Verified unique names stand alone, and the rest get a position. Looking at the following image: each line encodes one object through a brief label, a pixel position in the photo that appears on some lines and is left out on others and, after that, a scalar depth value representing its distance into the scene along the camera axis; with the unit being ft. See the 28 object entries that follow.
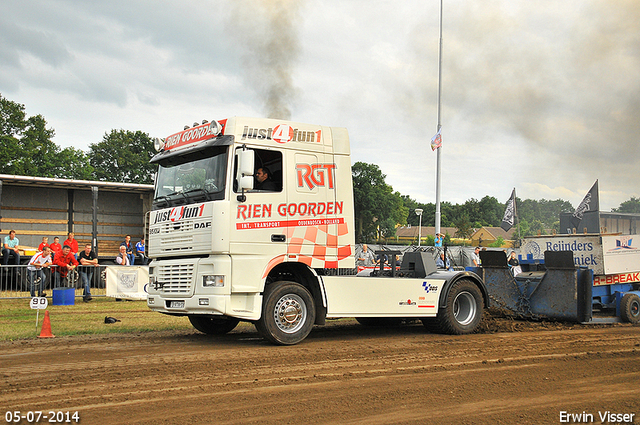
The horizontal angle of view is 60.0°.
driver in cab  28.68
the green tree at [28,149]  175.73
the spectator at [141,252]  69.51
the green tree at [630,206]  99.00
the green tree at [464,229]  306.76
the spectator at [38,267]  52.70
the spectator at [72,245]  55.67
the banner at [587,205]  72.64
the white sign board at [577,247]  42.45
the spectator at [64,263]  54.19
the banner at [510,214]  108.06
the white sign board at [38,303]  32.83
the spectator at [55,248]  55.05
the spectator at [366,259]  40.83
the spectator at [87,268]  53.88
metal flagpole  104.70
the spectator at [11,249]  57.26
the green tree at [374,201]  211.61
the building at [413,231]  417.90
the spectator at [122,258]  61.26
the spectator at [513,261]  46.55
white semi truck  27.55
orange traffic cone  31.83
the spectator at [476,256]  67.79
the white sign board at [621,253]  42.19
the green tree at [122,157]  222.89
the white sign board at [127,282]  55.62
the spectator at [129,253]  63.52
